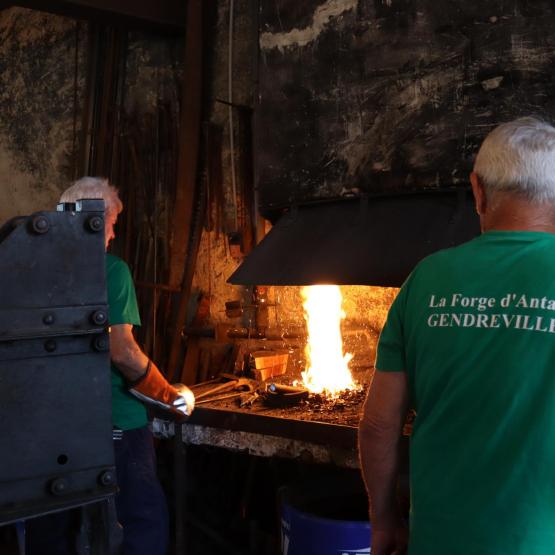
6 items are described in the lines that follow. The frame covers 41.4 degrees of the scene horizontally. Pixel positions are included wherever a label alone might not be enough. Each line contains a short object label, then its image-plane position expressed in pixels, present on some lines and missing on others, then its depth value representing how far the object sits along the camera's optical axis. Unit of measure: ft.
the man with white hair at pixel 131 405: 9.30
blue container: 9.20
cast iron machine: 4.16
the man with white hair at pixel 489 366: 4.94
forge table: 10.53
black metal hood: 10.53
